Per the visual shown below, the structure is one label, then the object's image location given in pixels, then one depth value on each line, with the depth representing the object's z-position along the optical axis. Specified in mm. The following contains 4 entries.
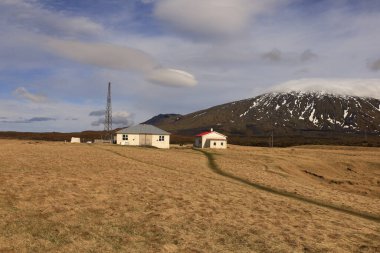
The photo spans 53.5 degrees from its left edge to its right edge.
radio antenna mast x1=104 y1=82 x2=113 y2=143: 96750
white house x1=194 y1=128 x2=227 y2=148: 94188
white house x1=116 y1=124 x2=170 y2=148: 90250
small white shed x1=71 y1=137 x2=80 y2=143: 98375
